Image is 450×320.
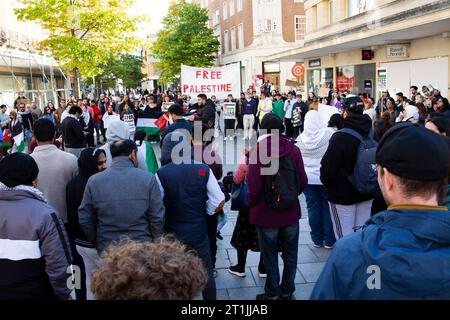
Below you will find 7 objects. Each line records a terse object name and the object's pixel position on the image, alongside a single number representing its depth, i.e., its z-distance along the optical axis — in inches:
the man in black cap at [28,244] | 112.7
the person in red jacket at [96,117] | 652.7
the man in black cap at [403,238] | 60.4
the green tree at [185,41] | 1895.9
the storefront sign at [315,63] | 1157.2
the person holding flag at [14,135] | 453.7
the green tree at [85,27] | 804.0
